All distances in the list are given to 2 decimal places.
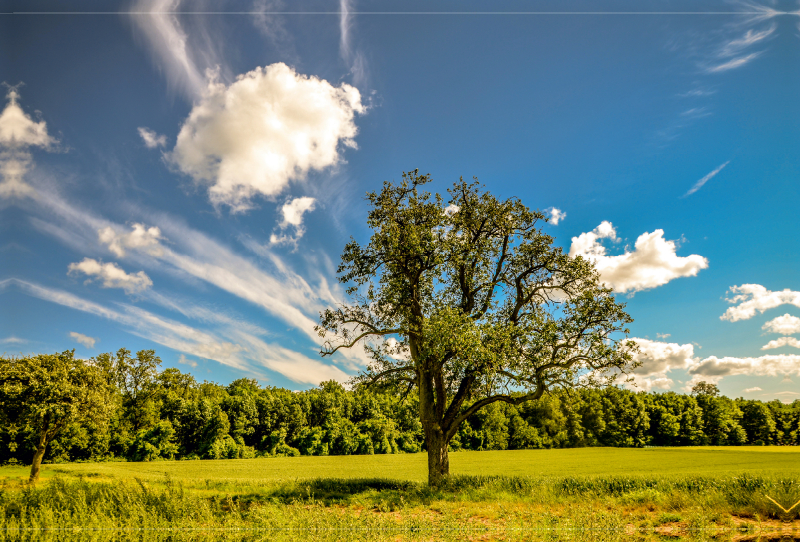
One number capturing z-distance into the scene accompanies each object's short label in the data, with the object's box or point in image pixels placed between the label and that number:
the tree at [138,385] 60.03
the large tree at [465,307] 16.28
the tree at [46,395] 20.95
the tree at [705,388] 101.62
